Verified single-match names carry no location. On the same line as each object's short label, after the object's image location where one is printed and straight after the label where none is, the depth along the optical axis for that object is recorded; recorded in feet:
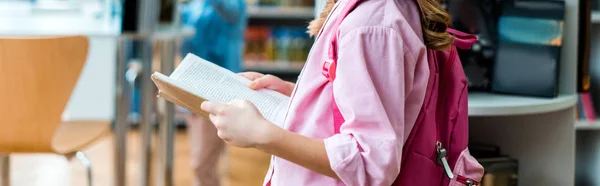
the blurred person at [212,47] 11.84
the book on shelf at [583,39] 7.67
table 10.00
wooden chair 8.38
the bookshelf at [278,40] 18.40
